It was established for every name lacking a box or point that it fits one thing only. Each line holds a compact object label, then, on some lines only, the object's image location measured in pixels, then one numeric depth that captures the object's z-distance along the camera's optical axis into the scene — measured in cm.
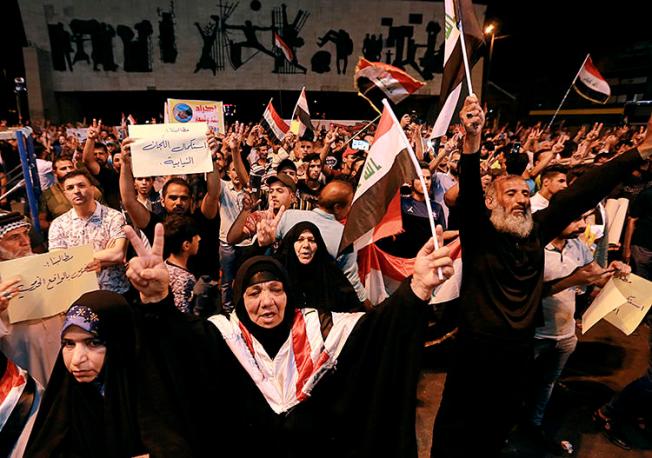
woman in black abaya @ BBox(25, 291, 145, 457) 194
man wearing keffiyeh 227
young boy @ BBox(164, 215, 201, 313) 328
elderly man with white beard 261
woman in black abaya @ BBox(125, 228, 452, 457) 190
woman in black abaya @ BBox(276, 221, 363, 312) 325
